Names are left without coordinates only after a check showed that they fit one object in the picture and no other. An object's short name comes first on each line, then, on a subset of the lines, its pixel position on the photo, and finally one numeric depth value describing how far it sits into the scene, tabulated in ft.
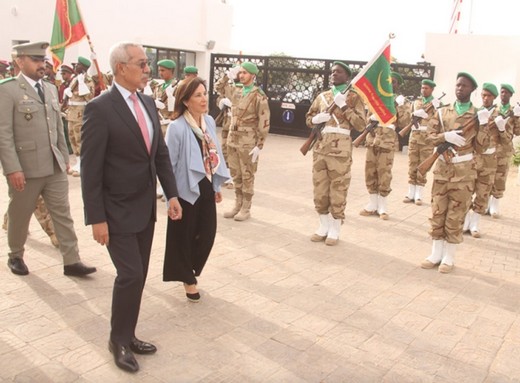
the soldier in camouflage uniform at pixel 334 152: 19.84
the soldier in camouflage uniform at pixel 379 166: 25.67
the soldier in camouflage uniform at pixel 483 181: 23.25
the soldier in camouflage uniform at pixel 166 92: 26.61
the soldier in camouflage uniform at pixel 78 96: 30.27
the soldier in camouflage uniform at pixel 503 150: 25.07
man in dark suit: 9.77
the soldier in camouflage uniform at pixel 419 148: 28.48
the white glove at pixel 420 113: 27.30
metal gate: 54.54
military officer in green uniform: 13.91
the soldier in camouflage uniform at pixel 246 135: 22.89
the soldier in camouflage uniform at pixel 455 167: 17.47
